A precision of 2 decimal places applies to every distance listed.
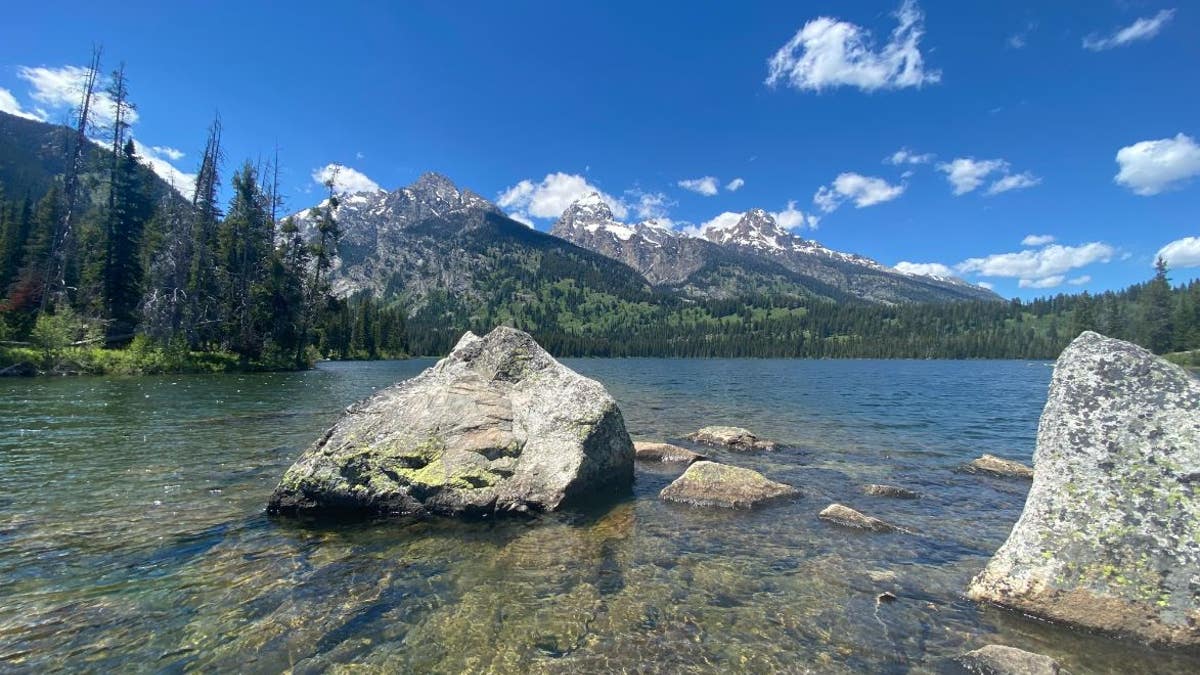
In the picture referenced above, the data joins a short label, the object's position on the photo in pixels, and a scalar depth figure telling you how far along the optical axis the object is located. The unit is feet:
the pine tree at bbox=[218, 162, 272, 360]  233.55
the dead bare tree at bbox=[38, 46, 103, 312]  171.42
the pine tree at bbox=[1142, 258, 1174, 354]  480.64
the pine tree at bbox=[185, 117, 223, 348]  226.17
